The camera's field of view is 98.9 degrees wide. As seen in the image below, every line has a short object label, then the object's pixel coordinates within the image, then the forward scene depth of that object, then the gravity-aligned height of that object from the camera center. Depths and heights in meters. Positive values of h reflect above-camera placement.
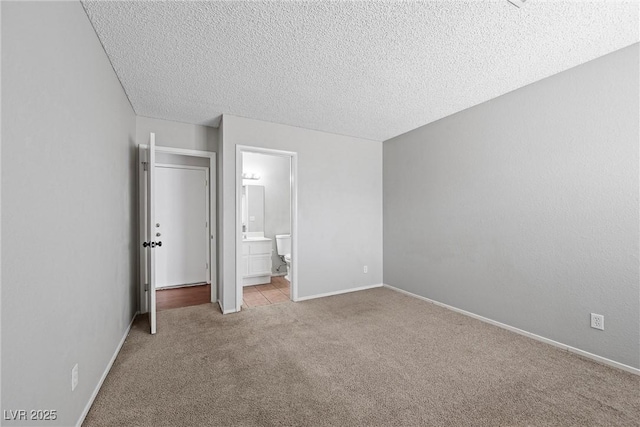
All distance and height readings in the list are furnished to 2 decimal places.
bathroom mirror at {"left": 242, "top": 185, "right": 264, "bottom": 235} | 5.27 +0.12
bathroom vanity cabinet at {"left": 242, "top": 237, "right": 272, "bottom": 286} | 4.55 -0.78
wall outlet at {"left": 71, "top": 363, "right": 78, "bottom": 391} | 1.45 -0.88
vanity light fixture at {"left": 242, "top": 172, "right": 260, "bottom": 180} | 5.38 +0.76
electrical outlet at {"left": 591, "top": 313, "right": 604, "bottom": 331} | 2.22 -0.88
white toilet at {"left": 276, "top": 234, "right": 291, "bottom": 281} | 5.36 -0.61
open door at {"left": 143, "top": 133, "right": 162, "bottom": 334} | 2.68 -0.12
